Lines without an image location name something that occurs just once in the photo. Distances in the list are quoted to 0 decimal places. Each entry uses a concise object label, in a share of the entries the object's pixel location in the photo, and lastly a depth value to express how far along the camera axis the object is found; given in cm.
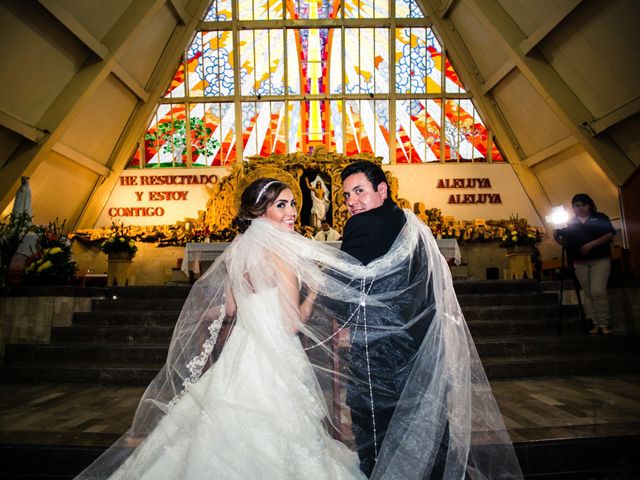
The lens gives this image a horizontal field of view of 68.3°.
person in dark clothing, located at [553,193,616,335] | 457
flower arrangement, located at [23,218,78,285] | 508
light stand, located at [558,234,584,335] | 479
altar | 717
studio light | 629
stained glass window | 1108
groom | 170
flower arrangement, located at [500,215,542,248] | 759
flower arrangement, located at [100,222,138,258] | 734
